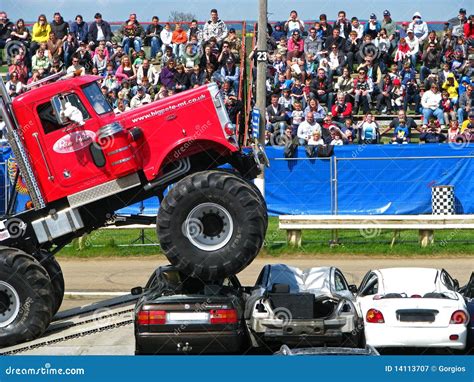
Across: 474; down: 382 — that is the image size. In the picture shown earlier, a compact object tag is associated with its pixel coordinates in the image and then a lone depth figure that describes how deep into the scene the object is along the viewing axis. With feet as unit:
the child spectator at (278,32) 103.19
